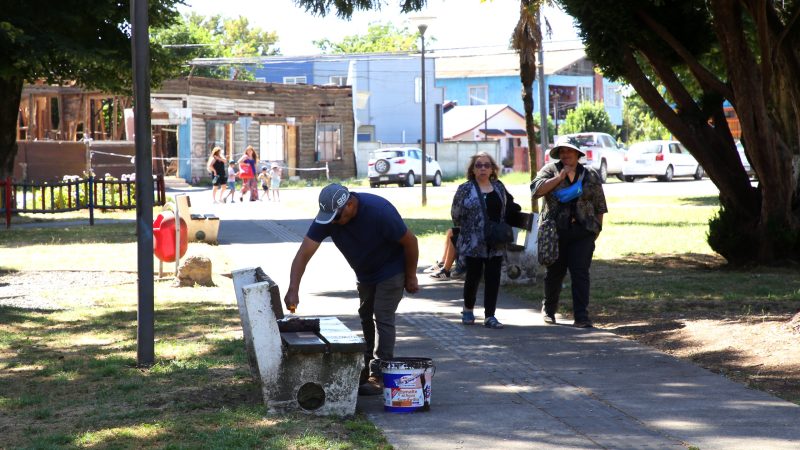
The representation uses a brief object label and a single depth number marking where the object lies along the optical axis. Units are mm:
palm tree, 24141
